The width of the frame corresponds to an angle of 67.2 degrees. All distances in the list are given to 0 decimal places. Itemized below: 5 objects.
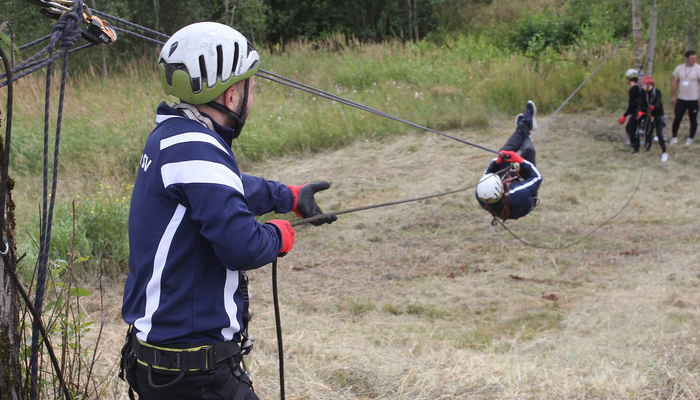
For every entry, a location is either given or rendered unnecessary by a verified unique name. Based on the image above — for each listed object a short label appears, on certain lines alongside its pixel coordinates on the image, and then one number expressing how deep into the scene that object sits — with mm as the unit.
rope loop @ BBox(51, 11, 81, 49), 1871
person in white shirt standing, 9922
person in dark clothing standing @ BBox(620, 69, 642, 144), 10008
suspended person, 5457
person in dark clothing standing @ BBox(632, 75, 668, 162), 9953
